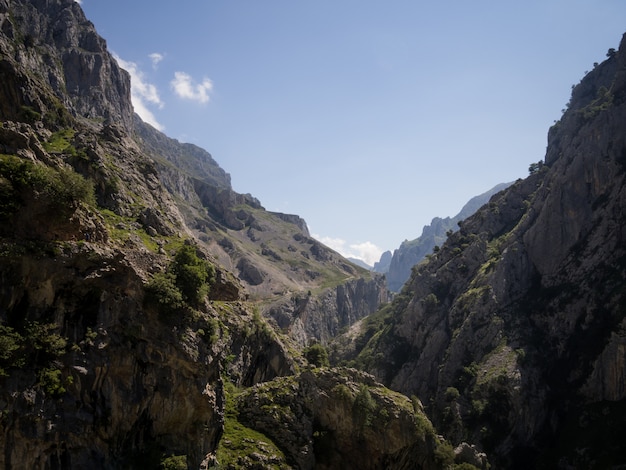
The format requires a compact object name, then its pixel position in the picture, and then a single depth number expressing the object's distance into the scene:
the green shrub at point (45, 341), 30.02
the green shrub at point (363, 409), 48.94
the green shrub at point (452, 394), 105.69
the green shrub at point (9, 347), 27.83
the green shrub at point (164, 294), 36.91
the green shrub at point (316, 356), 86.19
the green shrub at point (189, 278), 40.03
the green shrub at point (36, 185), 31.62
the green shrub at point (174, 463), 33.22
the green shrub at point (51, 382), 29.84
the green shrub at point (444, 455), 52.53
